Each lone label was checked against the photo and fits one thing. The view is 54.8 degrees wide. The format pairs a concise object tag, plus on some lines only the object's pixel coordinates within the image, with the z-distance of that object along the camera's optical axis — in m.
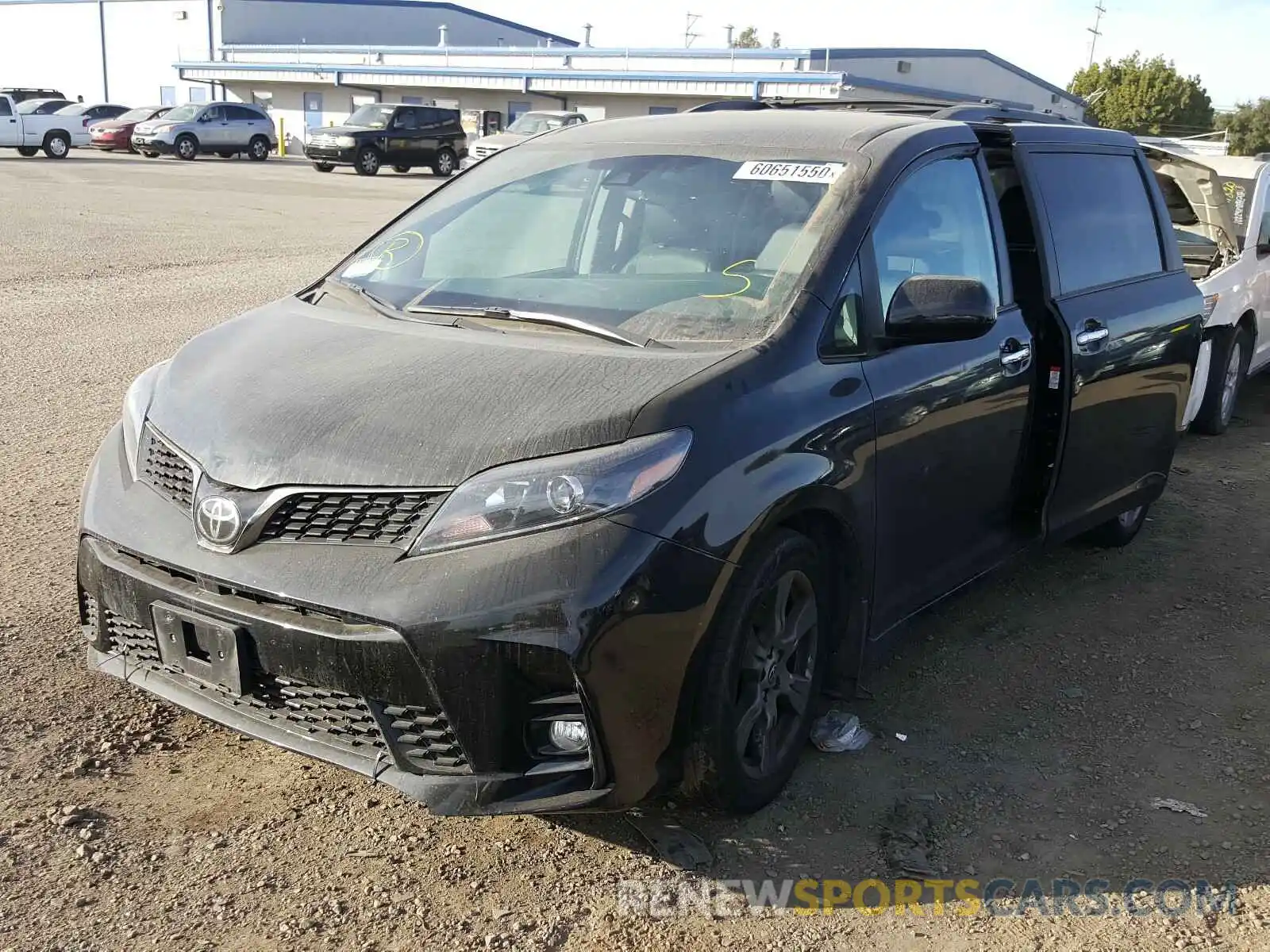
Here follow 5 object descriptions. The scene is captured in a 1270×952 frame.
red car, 40.78
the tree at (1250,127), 82.44
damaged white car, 8.04
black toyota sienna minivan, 2.79
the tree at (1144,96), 75.25
